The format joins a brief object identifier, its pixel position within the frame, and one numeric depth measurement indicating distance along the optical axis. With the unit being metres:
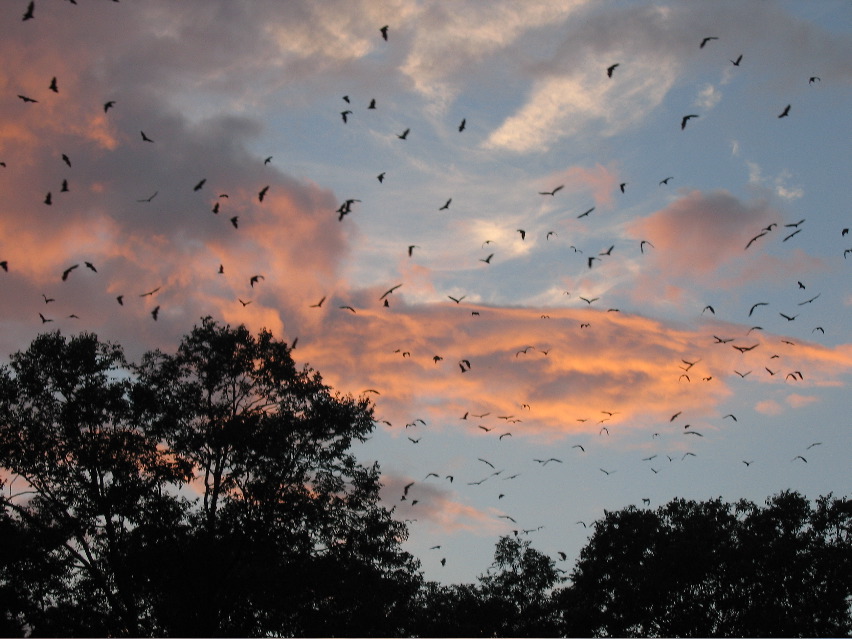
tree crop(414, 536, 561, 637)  57.81
